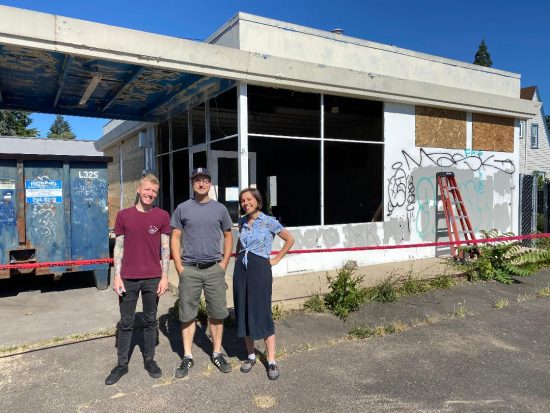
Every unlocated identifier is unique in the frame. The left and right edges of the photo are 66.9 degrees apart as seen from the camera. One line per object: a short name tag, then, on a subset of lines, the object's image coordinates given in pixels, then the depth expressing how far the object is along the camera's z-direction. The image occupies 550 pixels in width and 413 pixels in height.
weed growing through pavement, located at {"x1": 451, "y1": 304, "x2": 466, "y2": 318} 5.57
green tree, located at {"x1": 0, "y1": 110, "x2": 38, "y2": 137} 52.47
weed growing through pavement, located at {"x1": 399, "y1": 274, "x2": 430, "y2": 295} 6.56
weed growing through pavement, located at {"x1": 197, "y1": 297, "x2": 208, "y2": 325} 5.15
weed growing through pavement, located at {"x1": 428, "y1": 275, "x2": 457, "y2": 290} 6.89
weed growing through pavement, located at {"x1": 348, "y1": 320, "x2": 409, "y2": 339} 4.79
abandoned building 6.66
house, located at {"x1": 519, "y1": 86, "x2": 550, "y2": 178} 24.15
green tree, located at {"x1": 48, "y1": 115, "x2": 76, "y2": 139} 106.51
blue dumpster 6.29
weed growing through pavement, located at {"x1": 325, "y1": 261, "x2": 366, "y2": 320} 5.57
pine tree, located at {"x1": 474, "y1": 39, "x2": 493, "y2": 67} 49.41
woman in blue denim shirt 3.69
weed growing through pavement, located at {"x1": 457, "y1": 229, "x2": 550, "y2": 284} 7.51
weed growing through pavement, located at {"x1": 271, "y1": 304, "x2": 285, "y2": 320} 5.37
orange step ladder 9.14
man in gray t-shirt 3.71
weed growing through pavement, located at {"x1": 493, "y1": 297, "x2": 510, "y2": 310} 5.99
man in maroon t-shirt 3.65
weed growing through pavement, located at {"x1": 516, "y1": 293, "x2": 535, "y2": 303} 6.36
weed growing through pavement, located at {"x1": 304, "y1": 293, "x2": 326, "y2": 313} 5.67
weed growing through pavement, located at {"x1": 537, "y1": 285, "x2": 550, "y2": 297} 6.66
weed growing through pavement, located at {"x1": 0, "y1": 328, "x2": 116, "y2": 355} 4.32
